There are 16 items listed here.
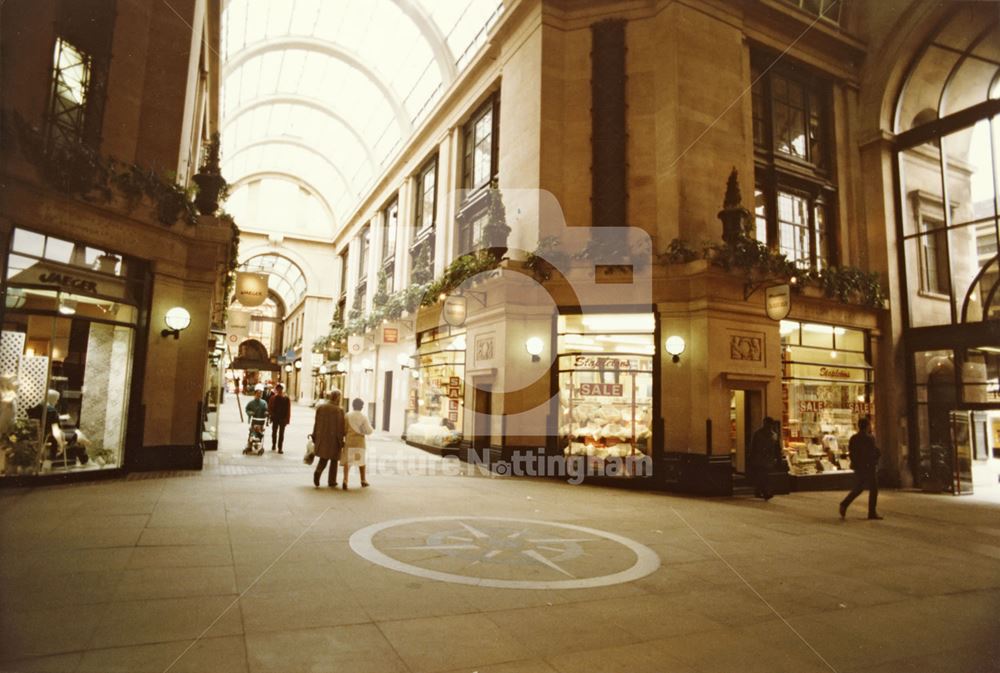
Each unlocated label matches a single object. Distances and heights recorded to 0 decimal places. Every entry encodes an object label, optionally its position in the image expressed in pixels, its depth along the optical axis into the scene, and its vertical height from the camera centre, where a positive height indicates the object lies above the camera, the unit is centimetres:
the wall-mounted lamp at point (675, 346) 1293 +157
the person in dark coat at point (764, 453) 1201 -74
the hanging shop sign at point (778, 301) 1266 +262
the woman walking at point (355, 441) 1066 -62
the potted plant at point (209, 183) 1228 +475
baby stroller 1498 -79
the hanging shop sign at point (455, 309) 1537 +271
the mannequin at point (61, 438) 959 -62
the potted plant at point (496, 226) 1493 +482
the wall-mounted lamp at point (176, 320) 1137 +166
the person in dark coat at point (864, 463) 1023 -77
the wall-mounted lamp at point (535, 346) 1388 +160
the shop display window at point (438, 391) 1728 +64
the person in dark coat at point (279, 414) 1593 -21
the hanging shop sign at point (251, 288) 1805 +377
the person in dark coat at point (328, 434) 1057 -49
